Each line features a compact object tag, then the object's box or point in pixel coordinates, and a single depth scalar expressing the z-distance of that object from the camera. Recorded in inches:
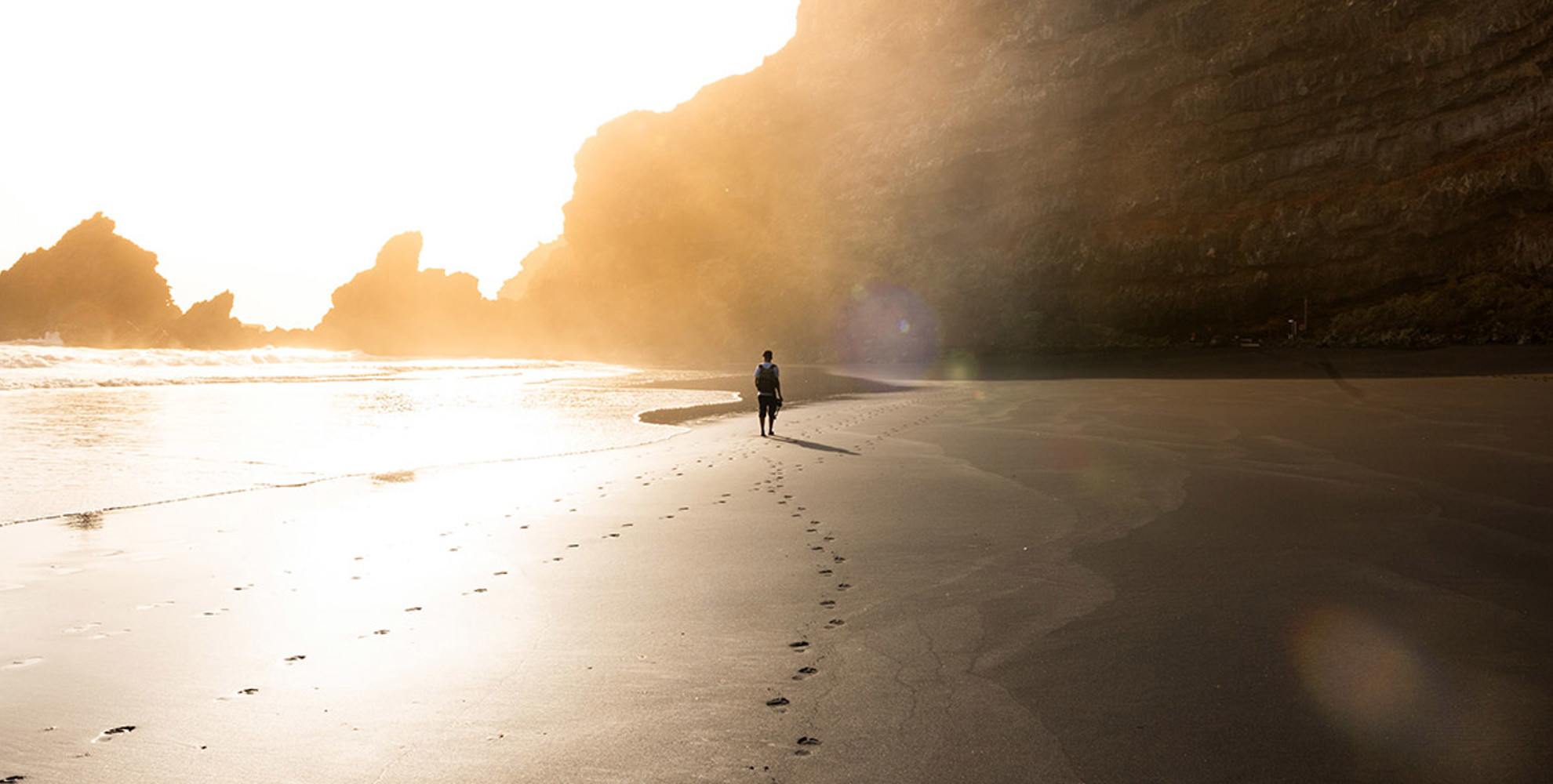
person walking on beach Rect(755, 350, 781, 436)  789.9
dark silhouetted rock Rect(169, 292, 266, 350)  5378.9
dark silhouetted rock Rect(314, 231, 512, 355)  6840.6
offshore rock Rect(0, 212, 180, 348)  5438.0
